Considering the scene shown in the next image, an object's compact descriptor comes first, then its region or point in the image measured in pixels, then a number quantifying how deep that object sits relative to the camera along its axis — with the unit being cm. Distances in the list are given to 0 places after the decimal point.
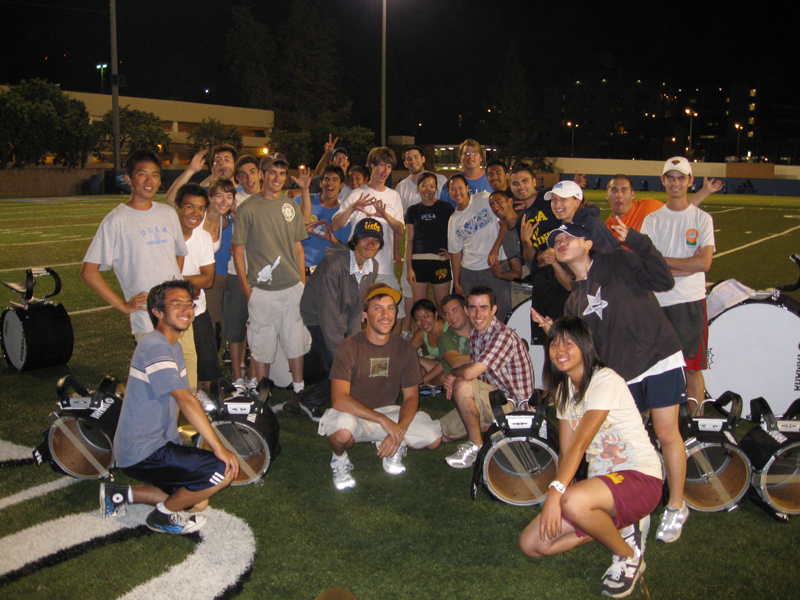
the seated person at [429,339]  601
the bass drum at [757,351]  513
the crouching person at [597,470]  311
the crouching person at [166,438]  363
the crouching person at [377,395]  427
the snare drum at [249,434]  418
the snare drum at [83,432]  411
